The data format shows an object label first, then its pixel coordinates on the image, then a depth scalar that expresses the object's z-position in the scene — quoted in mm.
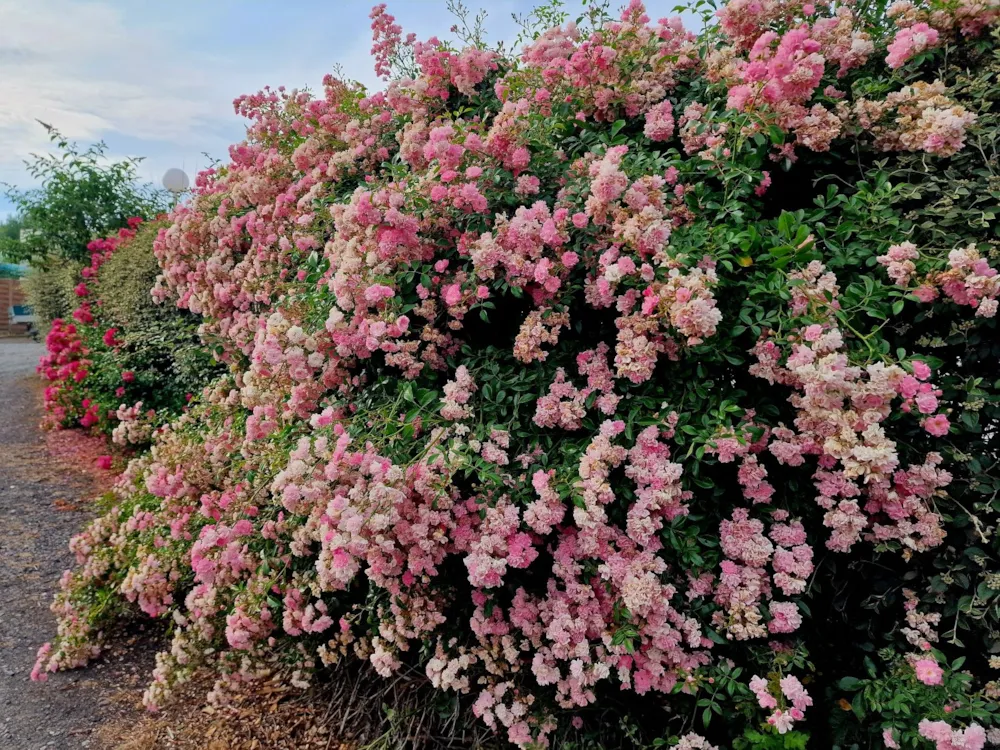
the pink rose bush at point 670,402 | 1989
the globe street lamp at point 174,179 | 10435
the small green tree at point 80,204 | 10648
